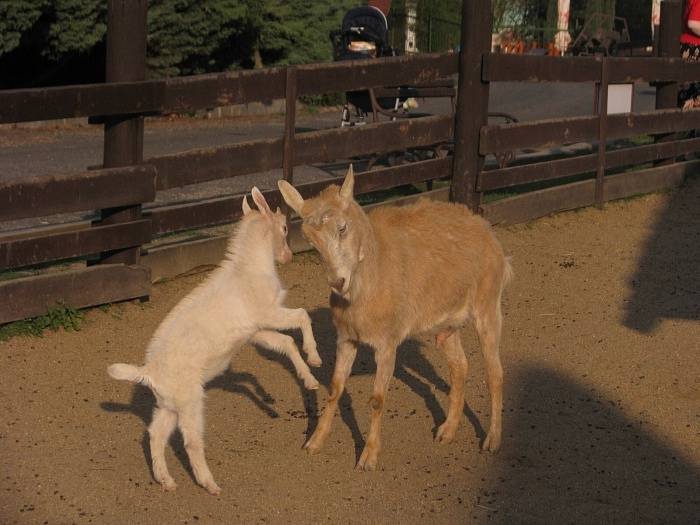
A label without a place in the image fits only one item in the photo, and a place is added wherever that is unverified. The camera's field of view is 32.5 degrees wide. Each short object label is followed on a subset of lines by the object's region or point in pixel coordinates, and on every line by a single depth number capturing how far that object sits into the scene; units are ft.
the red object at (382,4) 102.17
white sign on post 42.14
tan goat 17.97
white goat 17.39
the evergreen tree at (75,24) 57.88
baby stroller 53.36
